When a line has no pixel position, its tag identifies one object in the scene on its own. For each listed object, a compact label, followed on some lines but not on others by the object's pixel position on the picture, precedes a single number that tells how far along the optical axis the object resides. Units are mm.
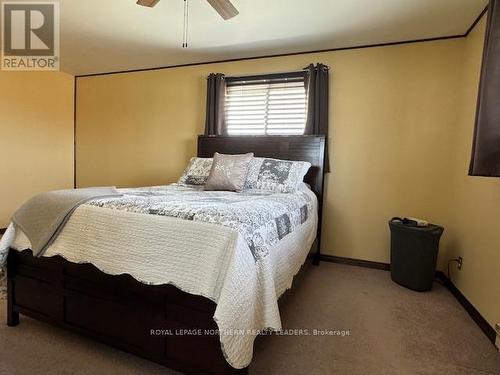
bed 1216
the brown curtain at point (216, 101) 3586
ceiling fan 1969
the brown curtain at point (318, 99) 3150
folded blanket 1604
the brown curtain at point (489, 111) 1500
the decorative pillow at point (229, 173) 2639
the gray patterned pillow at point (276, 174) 2717
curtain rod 3296
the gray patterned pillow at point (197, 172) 3029
